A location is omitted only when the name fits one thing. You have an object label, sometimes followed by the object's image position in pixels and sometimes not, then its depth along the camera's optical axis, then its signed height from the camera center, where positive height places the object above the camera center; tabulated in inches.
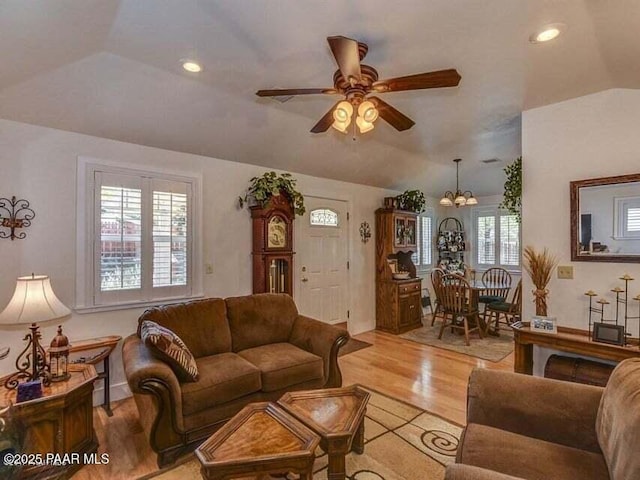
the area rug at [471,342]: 173.2 -57.7
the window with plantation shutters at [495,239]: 259.9 +2.4
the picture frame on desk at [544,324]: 107.7 -26.8
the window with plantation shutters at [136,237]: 121.0 +1.3
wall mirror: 102.9 +7.5
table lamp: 84.2 -18.7
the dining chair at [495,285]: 214.4 -30.1
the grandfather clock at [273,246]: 158.7 -2.4
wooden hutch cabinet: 216.4 -28.3
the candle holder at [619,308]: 102.9 -21.4
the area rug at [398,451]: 83.2 -57.5
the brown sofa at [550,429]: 49.9 -34.8
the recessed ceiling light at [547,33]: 78.3 +50.8
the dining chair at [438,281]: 204.8 -24.4
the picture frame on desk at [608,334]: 94.5 -26.4
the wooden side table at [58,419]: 78.4 -44.6
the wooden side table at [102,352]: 111.4 -38.6
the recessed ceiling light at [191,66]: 96.7 +51.8
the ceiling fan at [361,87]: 72.3 +36.8
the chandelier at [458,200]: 210.8 +26.7
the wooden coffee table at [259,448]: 58.4 -38.8
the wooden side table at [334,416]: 67.4 -39.1
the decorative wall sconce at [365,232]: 220.1 +6.3
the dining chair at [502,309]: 198.7 -40.6
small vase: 114.0 -20.6
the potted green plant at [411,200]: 228.7 +28.7
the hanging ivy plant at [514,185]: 131.1 +23.1
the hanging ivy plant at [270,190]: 154.8 +24.0
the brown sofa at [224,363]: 87.4 -39.7
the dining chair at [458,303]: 191.9 -35.9
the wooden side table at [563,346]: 94.0 -31.3
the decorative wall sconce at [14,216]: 104.6 +7.9
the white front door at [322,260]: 187.9 -11.1
